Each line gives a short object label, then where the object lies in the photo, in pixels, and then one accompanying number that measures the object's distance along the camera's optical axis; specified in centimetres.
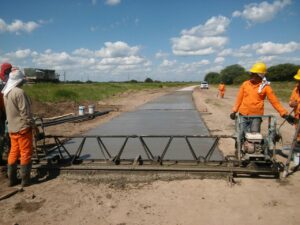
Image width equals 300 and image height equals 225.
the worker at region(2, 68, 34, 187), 382
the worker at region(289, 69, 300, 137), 473
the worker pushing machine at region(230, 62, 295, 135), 435
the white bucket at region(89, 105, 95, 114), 1223
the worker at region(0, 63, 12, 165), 449
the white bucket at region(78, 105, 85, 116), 1199
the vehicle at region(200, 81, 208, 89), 4955
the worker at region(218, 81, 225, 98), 2354
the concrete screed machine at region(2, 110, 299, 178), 422
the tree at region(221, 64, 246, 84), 9263
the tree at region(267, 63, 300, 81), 7260
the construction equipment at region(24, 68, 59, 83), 3334
